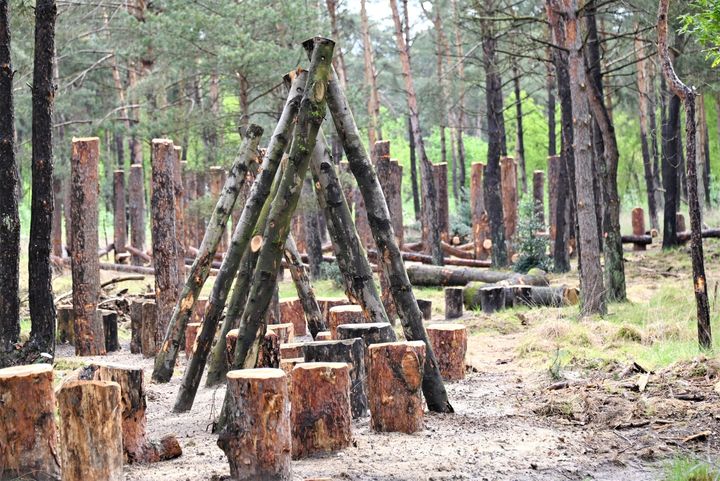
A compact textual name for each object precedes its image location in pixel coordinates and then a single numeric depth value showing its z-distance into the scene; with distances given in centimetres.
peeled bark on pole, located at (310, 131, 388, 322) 1342
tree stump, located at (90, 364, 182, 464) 1022
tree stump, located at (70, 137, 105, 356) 2059
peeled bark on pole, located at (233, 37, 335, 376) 1247
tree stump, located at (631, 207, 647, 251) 4430
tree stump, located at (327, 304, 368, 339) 1537
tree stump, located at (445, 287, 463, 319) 2459
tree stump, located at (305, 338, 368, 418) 1166
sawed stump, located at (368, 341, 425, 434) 1144
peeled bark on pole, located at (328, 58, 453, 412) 1279
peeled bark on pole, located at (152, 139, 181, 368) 2059
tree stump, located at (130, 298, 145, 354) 2057
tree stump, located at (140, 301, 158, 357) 2017
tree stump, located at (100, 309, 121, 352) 2146
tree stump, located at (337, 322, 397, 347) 1259
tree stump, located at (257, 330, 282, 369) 1333
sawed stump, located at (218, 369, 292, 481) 919
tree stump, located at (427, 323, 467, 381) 1561
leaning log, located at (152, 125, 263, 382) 1574
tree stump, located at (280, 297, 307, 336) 2254
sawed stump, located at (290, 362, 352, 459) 1040
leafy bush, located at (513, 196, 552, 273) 3409
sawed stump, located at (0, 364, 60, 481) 898
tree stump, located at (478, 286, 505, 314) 2490
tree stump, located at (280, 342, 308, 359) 1409
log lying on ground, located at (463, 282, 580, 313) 2497
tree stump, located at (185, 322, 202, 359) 1897
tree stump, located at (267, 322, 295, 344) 1678
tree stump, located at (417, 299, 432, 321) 2397
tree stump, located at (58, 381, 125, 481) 881
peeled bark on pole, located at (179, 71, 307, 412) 1343
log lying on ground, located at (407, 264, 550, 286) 2895
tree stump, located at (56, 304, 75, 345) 2283
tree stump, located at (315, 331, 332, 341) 1482
